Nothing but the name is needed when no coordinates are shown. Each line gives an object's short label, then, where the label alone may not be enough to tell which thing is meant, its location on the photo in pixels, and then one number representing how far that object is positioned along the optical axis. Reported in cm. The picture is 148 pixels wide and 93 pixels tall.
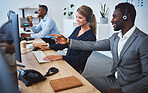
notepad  93
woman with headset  154
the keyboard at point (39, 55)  146
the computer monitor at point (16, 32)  112
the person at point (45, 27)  313
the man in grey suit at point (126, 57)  113
